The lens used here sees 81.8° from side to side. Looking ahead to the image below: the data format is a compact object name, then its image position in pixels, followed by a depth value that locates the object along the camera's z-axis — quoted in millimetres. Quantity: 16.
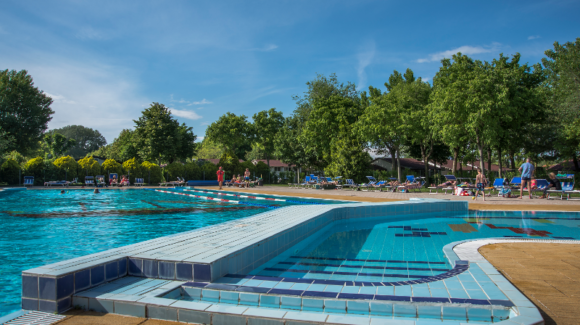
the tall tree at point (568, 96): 23359
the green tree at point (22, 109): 33500
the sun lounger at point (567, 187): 13636
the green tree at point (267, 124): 52438
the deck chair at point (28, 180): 26156
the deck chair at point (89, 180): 28328
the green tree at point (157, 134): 36406
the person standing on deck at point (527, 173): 13664
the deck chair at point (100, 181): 27812
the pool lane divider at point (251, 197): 15828
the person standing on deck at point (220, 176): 23592
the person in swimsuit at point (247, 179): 25645
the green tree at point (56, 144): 46812
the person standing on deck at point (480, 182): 13482
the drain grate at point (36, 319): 2480
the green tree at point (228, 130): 48781
